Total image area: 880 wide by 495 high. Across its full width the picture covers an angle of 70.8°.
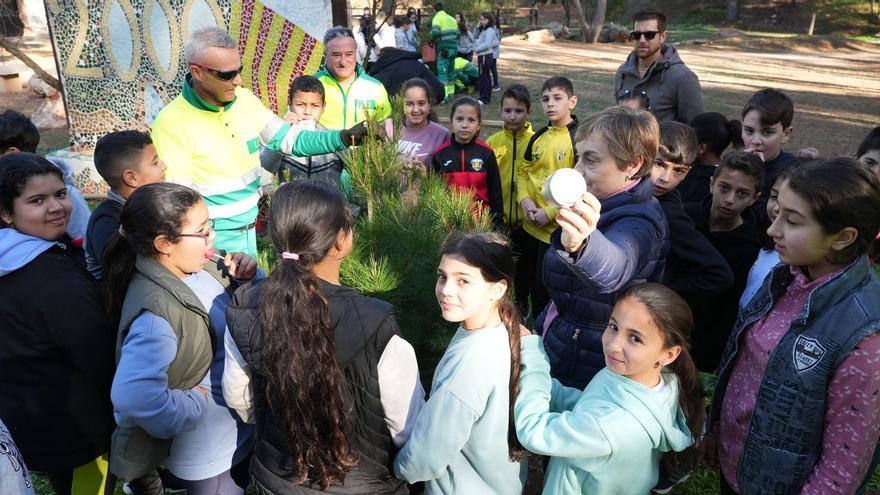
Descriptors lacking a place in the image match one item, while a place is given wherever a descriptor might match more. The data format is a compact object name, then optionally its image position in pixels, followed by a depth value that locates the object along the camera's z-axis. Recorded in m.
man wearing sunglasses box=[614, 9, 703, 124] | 3.90
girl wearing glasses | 1.78
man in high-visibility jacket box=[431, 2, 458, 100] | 13.01
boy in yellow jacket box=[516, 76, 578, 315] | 3.50
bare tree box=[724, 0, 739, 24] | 28.97
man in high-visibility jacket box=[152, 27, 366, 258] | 2.70
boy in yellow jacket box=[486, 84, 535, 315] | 3.77
